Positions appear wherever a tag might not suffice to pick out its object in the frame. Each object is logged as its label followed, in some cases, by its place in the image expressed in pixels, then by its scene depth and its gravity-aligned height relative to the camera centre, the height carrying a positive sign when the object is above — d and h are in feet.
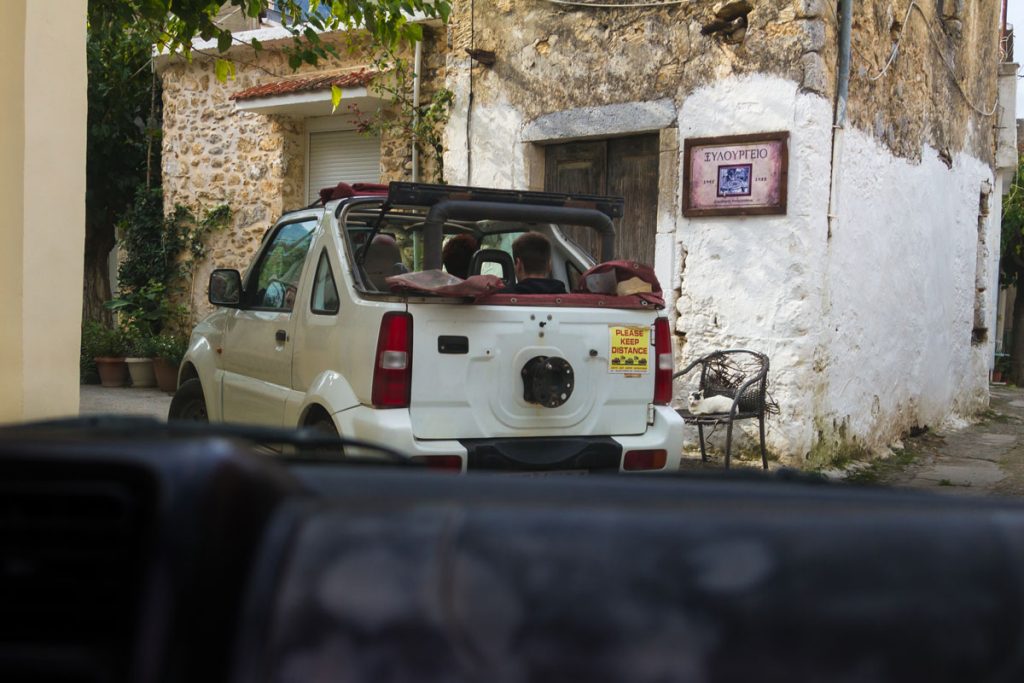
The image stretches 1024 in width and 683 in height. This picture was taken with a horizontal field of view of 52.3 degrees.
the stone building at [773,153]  26.32 +5.10
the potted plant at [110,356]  42.06 -1.93
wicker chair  23.68 -1.36
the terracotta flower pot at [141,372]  41.32 -2.47
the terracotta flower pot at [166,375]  40.09 -2.47
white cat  24.18 -1.78
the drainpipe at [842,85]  26.78 +6.39
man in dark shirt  18.93 +1.17
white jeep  15.56 -0.53
